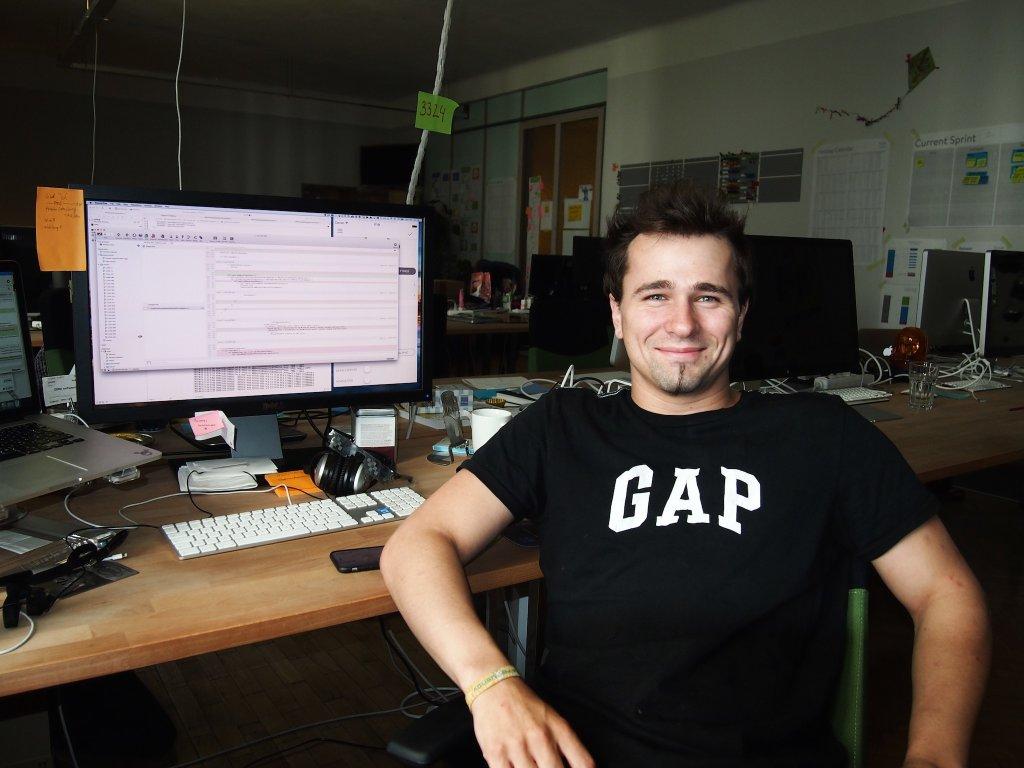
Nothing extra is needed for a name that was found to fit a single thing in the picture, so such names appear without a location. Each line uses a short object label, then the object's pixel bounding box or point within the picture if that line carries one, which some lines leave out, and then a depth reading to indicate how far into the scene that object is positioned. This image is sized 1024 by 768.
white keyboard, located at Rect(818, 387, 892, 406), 2.44
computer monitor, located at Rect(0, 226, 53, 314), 3.29
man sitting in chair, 0.96
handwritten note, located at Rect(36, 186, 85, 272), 1.24
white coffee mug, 1.53
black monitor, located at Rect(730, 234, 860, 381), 2.20
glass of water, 2.41
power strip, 2.59
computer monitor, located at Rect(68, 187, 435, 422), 1.29
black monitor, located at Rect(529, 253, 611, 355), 3.53
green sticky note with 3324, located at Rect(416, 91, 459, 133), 1.95
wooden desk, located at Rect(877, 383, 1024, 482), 1.78
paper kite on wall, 4.34
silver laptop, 1.21
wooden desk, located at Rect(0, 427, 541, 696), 0.84
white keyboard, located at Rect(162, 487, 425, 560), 1.13
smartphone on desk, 1.08
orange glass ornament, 2.85
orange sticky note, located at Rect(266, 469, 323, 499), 1.40
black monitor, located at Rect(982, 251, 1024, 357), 3.01
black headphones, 1.38
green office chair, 0.85
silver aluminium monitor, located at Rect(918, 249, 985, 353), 3.07
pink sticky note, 1.39
